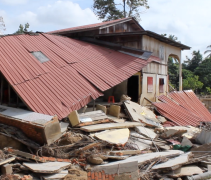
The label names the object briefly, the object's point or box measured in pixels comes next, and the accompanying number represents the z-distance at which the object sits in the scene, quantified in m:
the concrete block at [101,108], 9.11
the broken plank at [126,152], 6.16
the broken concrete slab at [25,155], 5.23
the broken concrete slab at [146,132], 7.99
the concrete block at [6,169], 4.75
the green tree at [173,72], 36.34
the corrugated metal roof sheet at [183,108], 11.66
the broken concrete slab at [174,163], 5.62
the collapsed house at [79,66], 7.44
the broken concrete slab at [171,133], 8.17
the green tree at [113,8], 30.21
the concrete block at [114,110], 9.10
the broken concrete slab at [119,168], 5.12
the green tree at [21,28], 34.85
